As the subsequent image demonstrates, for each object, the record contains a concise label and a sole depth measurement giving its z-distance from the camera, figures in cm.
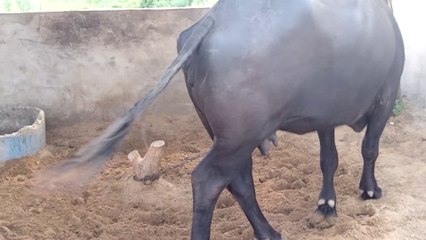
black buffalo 309
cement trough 503
